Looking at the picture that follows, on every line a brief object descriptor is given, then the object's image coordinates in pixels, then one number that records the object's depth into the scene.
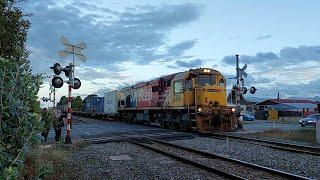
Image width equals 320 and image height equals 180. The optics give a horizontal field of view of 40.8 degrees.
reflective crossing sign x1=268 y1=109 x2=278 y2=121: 28.75
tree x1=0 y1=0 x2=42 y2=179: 3.92
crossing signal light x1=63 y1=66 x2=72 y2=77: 17.85
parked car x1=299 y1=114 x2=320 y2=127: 38.35
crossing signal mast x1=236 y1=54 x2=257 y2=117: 28.85
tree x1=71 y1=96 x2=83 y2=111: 84.11
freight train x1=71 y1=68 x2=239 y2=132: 23.72
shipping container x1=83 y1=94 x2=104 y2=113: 55.22
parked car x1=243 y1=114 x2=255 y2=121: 58.98
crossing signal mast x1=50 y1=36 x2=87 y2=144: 17.45
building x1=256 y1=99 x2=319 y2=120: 73.22
